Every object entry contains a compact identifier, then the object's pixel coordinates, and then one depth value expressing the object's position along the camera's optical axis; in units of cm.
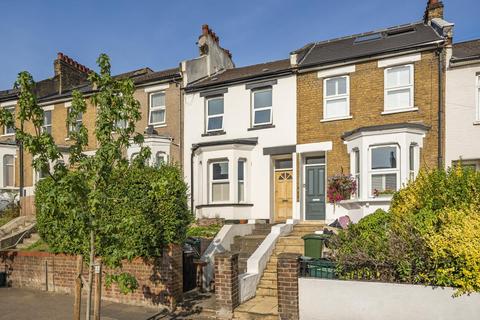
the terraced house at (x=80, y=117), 1647
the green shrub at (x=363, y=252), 714
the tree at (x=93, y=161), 507
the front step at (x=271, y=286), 782
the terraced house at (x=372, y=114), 1239
